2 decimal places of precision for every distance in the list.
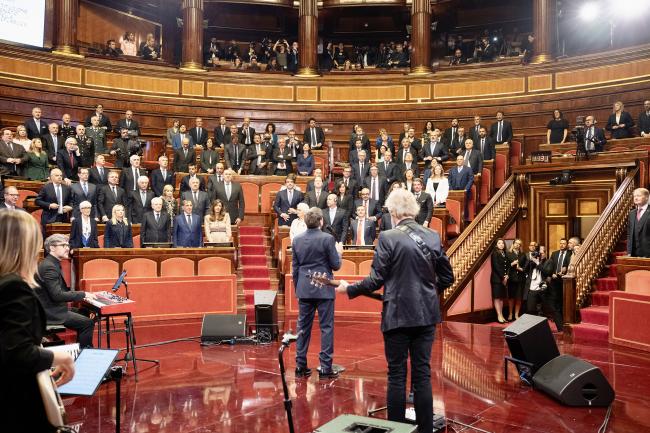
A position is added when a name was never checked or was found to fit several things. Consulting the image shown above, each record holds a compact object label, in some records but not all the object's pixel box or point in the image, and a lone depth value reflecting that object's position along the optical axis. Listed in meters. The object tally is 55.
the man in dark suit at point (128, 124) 10.18
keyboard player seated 4.01
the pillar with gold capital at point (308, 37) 13.16
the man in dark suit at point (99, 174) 7.74
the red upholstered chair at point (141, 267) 6.79
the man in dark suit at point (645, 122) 9.04
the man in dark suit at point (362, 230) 7.76
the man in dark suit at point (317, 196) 7.93
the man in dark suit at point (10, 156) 7.71
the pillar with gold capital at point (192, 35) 12.64
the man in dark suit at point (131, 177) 8.11
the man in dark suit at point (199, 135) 10.74
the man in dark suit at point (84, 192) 7.16
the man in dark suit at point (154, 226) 7.13
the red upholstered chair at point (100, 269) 6.52
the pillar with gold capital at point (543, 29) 11.89
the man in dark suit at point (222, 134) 10.85
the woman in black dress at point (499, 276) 7.96
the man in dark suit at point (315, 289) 4.25
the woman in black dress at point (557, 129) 10.28
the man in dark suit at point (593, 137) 8.82
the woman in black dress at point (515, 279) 7.98
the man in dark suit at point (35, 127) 9.02
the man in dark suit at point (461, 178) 8.88
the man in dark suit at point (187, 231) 7.23
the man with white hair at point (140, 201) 7.54
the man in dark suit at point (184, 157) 9.33
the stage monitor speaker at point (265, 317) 5.55
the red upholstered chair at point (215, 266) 7.17
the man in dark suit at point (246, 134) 10.75
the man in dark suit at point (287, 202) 8.19
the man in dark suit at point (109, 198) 7.32
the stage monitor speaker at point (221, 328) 5.54
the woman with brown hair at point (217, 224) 7.57
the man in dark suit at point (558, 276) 7.12
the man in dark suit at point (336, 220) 7.45
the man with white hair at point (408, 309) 2.83
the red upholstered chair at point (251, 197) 9.73
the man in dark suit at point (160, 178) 8.27
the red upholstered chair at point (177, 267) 6.97
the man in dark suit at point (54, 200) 6.98
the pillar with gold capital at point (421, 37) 12.91
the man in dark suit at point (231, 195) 8.34
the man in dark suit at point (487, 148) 9.91
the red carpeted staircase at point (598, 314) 5.98
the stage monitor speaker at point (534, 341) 3.95
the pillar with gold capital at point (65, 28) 11.38
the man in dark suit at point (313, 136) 11.10
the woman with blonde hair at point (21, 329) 1.65
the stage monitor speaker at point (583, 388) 3.61
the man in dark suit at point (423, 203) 7.84
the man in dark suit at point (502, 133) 10.67
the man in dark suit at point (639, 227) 5.80
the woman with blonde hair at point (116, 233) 6.86
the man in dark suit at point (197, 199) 7.64
